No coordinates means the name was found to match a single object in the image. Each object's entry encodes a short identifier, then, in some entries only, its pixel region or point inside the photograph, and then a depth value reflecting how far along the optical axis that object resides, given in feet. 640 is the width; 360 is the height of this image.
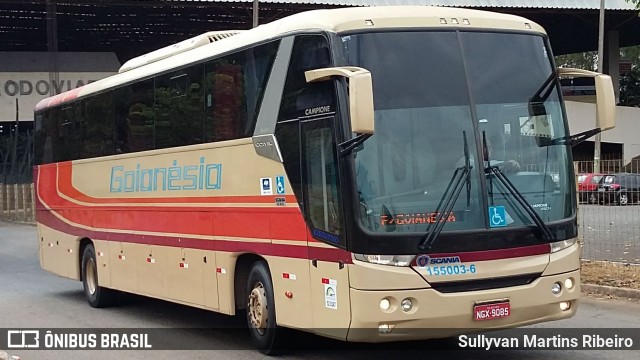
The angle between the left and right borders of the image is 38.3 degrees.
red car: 51.16
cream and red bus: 25.64
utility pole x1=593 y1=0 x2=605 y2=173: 123.85
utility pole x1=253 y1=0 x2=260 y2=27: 87.61
